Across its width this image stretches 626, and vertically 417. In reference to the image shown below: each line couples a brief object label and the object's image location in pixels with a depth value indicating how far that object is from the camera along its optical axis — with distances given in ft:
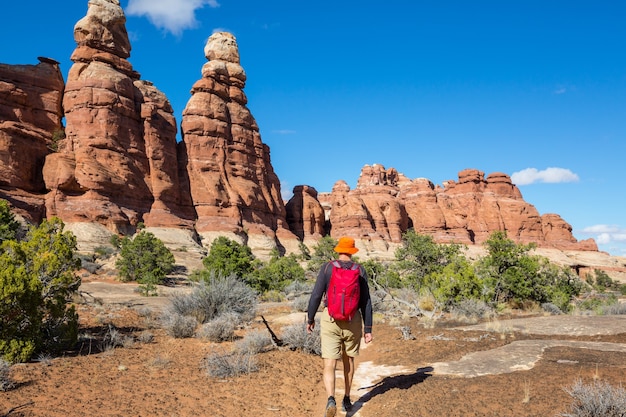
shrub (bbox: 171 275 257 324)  37.73
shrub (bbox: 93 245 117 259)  114.42
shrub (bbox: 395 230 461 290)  64.39
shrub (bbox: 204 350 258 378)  21.27
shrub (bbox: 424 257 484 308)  43.75
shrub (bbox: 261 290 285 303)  66.95
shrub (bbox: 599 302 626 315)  43.71
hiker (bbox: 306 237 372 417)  16.03
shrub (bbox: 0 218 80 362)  21.45
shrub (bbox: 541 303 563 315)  46.07
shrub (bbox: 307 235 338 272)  125.30
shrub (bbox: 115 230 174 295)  86.60
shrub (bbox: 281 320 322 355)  27.45
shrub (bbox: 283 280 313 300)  67.51
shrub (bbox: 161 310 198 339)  30.83
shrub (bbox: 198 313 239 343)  29.63
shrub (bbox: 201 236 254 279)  76.84
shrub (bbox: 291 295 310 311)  48.37
